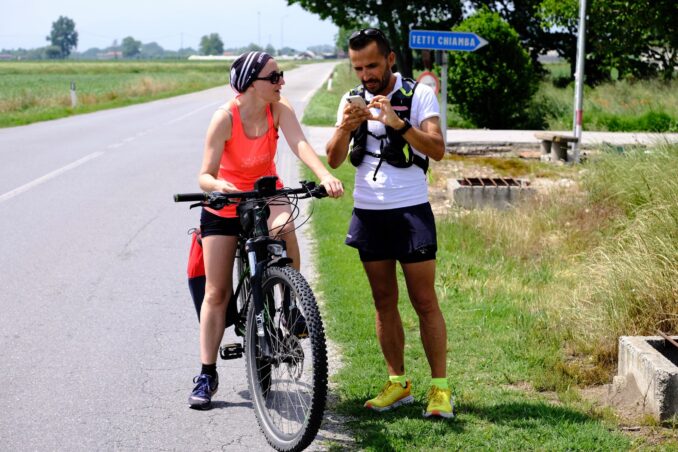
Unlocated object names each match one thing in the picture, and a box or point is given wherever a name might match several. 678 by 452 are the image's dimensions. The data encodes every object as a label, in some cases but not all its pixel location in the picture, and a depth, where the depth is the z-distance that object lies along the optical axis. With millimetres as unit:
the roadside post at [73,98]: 33094
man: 4246
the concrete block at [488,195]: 11445
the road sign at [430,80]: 15539
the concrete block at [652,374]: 4406
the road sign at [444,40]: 15047
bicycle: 4215
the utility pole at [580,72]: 16672
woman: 4594
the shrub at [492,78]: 25047
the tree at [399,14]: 42750
